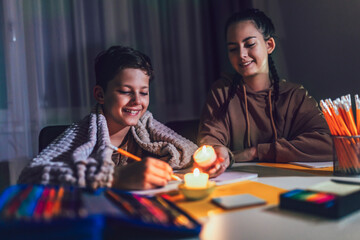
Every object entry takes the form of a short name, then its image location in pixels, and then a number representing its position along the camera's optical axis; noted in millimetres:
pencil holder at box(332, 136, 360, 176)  898
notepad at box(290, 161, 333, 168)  1097
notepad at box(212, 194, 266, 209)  676
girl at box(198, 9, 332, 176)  1463
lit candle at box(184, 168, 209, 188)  758
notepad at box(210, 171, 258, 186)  917
